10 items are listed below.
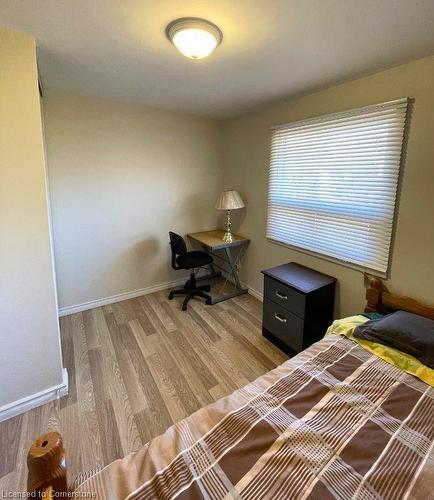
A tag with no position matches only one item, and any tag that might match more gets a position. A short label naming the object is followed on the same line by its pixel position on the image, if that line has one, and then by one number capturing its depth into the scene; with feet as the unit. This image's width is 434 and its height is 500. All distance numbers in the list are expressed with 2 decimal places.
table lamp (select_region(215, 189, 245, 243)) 10.24
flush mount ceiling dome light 4.40
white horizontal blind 6.26
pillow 4.58
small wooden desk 10.68
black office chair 10.07
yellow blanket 4.29
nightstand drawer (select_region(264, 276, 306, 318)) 7.01
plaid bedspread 2.60
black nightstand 7.04
